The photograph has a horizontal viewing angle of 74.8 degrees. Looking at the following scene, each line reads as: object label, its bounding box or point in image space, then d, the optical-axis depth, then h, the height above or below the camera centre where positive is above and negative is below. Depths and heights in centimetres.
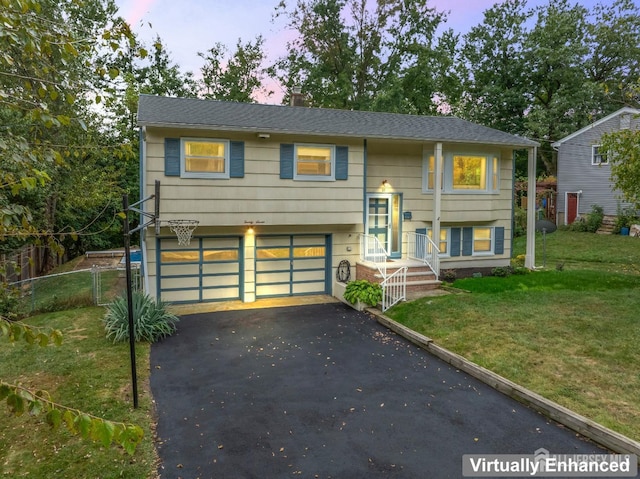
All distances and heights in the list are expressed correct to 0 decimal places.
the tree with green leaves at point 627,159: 1073 +190
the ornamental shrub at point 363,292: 1164 -183
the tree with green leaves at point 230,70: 2777 +1049
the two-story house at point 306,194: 1138 +101
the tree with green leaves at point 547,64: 2833 +1194
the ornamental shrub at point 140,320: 902 -215
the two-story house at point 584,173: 2386 +349
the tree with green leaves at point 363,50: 2688 +1171
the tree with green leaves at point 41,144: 179 +62
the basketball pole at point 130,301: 588 -114
